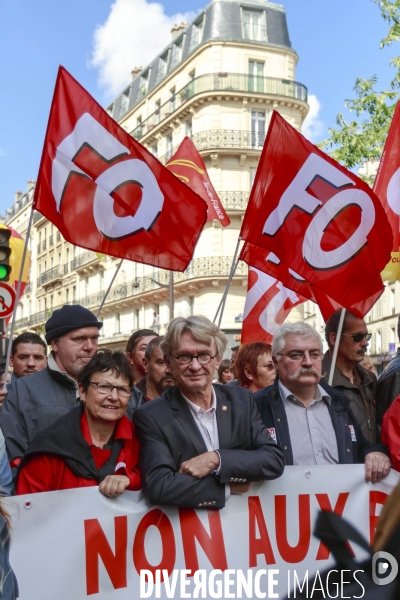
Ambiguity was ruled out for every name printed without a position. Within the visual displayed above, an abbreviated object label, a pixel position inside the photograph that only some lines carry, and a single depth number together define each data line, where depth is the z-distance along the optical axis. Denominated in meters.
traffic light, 7.36
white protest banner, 3.62
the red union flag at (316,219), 5.46
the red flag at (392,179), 6.32
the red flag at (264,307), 7.86
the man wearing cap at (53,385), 4.21
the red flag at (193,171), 8.39
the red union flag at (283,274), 6.36
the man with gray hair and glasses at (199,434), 3.59
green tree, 13.67
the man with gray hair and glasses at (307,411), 4.21
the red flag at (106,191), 5.50
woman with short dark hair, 3.62
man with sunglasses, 5.04
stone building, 38.25
